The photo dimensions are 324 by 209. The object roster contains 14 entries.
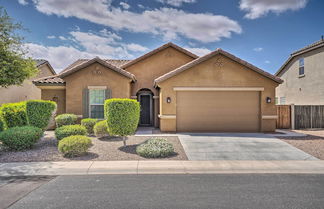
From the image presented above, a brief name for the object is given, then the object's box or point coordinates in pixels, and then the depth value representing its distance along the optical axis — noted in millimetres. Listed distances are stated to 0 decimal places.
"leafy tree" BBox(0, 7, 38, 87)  10266
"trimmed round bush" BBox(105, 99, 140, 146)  8023
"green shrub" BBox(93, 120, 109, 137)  10000
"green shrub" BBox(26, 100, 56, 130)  8547
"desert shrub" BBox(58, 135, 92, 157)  6914
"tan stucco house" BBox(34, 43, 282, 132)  11633
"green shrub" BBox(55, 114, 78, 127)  10992
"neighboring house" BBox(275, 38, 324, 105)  15641
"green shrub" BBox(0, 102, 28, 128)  9516
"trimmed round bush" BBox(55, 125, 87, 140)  8562
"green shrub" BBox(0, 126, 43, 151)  7480
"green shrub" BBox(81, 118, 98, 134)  10945
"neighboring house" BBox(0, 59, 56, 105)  16614
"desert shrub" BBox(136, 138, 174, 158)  7000
